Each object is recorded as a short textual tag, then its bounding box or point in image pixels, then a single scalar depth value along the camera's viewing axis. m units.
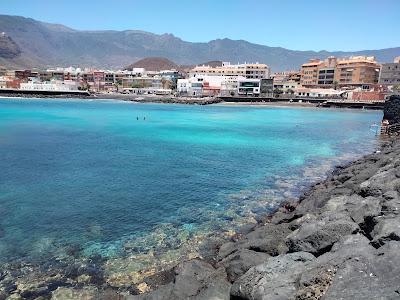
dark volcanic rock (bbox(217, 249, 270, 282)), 9.85
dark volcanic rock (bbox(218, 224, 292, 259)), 11.20
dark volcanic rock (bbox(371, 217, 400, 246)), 7.92
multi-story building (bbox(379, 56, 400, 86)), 126.62
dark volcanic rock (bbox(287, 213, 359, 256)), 9.28
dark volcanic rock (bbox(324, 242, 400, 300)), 5.95
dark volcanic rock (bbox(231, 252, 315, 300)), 7.10
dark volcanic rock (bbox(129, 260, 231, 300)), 9.05
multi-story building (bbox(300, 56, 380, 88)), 129.00
